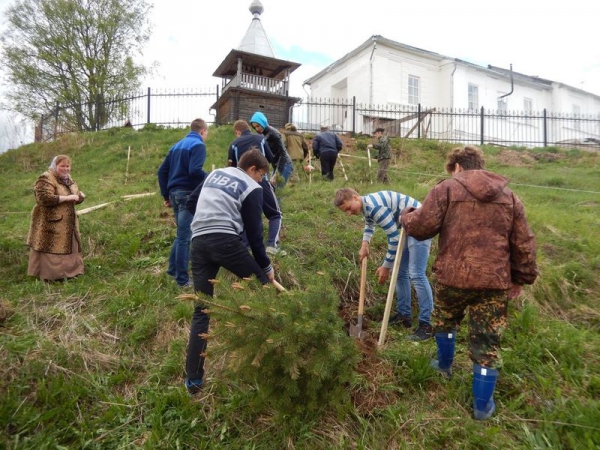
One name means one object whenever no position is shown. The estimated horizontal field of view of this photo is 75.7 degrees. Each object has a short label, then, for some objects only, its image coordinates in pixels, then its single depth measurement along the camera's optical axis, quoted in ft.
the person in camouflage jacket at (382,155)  29.48
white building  62.64
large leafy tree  65.72
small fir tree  7.19
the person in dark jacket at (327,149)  29.62
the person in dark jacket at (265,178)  14.66
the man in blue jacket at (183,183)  13.93
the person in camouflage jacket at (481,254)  7.70
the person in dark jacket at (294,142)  28.19
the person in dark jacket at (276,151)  17.46
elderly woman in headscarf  15.05
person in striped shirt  11.29
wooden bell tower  47.60
